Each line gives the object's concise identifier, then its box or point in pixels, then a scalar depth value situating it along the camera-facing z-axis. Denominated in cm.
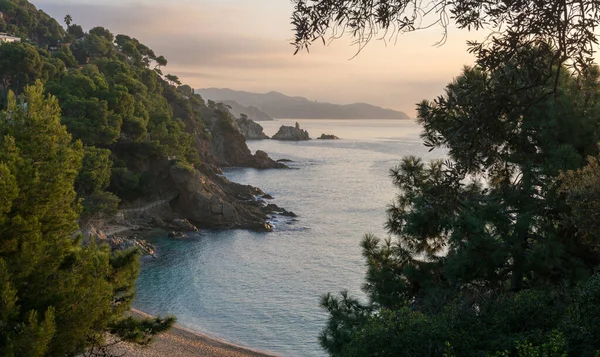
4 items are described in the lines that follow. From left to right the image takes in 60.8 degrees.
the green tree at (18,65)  4284
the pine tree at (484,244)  541
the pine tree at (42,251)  954
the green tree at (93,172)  3222
